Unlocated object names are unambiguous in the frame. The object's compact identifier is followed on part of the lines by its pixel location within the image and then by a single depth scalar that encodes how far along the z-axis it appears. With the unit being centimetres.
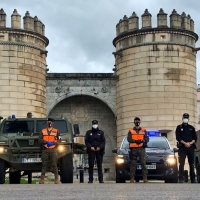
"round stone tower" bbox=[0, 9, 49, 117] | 3184
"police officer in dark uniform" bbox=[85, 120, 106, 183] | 1769
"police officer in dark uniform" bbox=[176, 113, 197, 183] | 1780
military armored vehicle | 1702
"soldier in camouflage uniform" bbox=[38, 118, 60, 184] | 1642
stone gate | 3384
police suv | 1717
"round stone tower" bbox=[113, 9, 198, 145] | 3219
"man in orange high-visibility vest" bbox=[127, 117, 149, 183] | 1659
